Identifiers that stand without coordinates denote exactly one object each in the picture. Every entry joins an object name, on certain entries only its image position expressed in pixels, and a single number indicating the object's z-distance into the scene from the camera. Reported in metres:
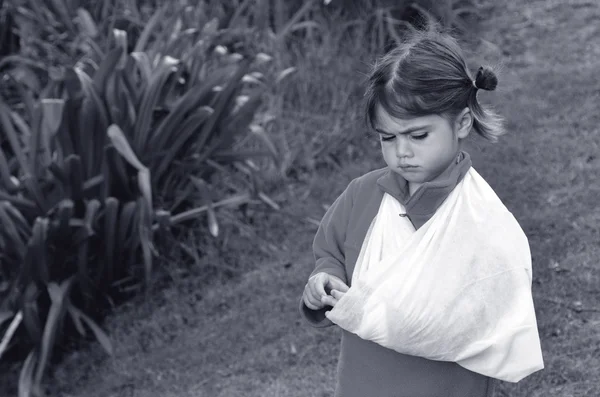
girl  4.04
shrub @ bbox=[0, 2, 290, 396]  8.41
